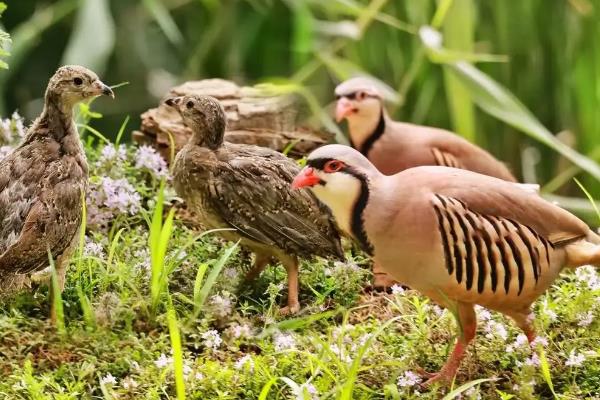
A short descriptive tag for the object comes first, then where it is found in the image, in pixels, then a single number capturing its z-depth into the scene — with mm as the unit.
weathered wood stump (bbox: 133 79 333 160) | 7863
